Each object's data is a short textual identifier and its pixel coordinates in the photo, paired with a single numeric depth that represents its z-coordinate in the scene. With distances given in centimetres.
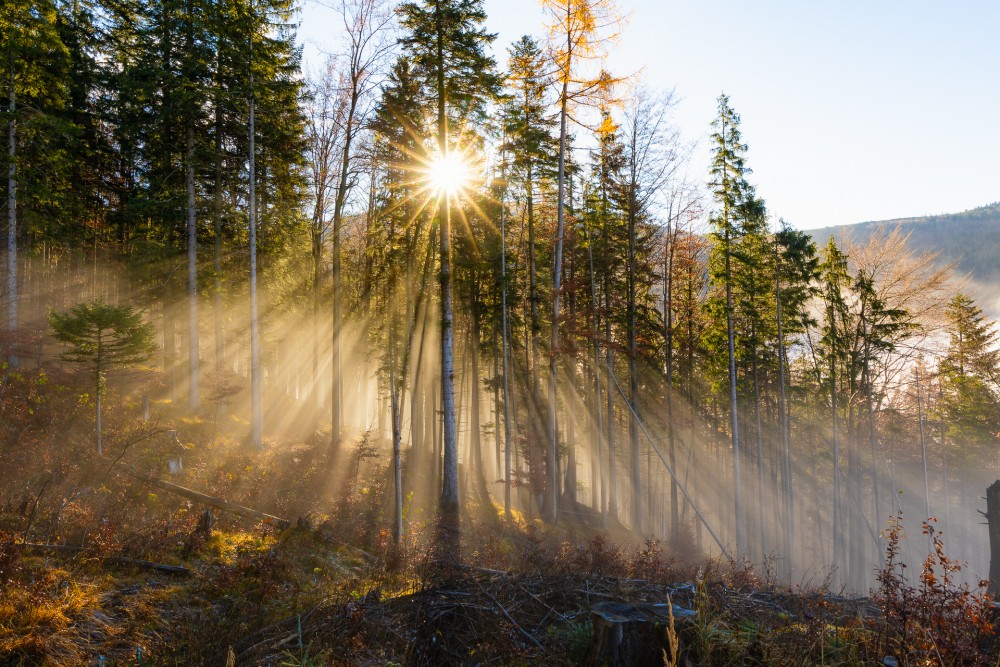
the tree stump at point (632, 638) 458
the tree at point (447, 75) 1520
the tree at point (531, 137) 1767
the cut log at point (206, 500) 1181
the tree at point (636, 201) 2073
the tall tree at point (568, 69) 1633
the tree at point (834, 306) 2598
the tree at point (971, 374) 3161
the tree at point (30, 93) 1590
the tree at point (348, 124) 1662
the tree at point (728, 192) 2067
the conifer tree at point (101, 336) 1230
